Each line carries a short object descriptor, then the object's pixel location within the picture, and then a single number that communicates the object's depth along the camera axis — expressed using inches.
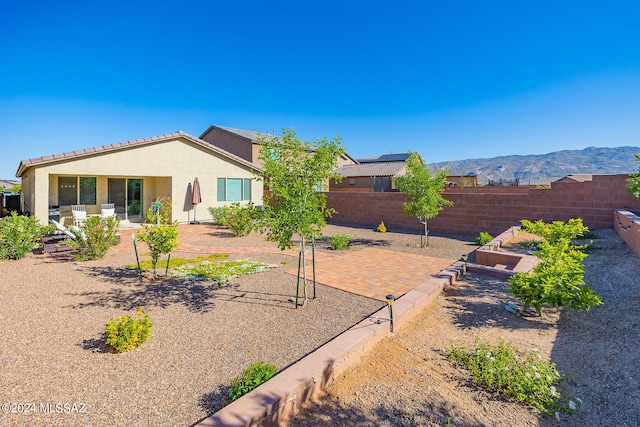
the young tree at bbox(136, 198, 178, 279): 261.9
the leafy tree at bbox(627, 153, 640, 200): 353.1
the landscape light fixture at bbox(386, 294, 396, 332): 174.7
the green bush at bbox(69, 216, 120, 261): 330.6
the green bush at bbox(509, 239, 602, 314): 176.4
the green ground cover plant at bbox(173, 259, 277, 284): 282.8
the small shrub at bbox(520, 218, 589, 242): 290.2
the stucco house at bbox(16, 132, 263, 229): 491.8
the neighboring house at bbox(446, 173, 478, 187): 1336.2
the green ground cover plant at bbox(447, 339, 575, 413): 116.7
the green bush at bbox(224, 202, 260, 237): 504.7
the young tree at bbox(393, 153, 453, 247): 426.3
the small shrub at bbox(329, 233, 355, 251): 416.8
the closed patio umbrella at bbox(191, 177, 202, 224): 618.2
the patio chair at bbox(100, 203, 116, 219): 544.5
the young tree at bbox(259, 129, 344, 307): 200.4
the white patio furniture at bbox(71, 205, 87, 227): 501.0
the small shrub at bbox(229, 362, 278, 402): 116.4
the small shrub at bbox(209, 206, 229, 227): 560.8
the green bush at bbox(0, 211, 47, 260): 319.9
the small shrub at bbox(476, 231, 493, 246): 437.4
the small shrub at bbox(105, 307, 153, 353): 151.0
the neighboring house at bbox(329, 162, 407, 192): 1226.0
